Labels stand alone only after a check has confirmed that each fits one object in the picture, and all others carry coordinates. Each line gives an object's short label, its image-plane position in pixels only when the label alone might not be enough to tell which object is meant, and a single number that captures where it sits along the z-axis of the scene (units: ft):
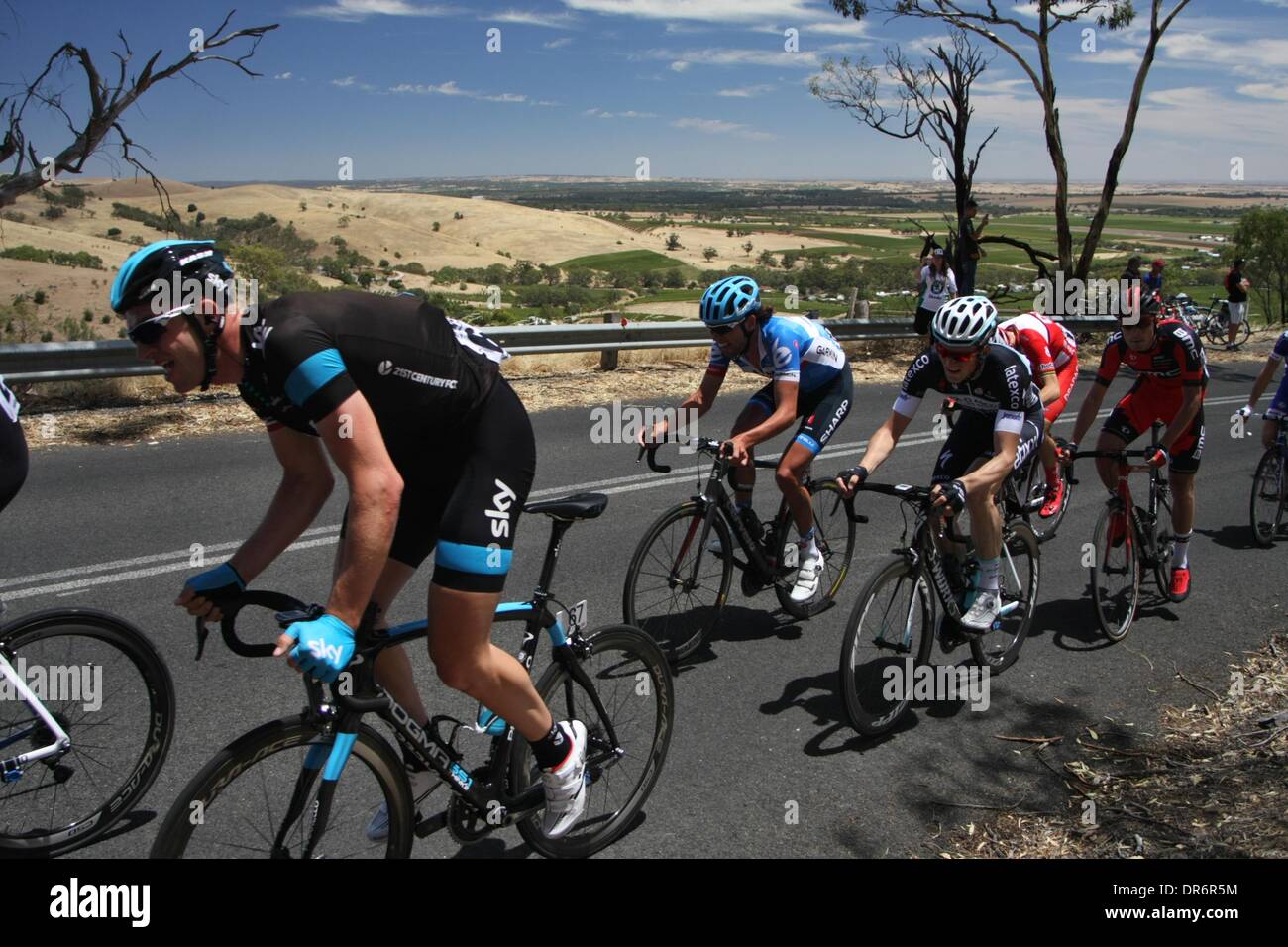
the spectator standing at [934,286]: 49.88
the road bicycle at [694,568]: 18.48
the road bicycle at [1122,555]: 20.74
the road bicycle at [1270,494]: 27.48
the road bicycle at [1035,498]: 26.90
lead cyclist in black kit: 8.72
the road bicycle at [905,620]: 15.56
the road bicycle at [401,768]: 8.74
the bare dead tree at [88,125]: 34.06
